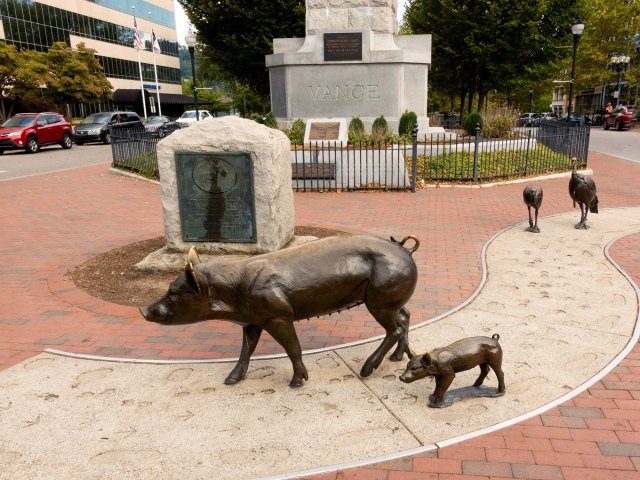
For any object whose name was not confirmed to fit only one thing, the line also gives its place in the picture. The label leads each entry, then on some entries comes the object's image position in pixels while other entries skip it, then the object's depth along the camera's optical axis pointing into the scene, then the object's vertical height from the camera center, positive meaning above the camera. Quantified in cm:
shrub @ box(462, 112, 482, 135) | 1764 -77
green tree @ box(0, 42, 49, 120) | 3391 +223
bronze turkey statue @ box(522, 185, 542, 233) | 851 -162
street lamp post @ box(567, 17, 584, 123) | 1970 +251
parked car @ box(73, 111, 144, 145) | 2944 -109
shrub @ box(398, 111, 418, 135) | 1659 -69
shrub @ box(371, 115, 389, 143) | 1554 -85
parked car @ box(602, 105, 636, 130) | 3578 -161
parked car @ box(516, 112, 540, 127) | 4748 -174
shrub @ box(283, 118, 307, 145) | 1624 -90
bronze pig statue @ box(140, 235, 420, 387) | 363 -128
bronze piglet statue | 357 -178
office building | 4334 +696
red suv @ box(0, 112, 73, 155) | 2356 -111
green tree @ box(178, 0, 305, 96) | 2736 +414
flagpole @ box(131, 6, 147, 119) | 3754 +454
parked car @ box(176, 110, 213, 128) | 3348 -87
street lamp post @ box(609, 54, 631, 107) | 4122 +262
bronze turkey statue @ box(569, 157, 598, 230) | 858 -158
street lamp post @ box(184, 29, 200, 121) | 2362 +285
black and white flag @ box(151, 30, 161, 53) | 4116 +456
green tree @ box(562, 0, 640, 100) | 4286 +441
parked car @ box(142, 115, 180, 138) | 2936 -110
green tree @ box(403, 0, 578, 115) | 2683 +327
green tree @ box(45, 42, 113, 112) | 3725 +221
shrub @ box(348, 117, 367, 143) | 1530 -90
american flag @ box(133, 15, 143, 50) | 3754 +454
